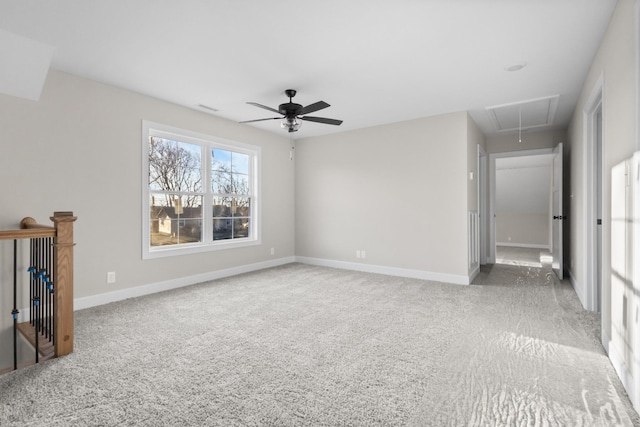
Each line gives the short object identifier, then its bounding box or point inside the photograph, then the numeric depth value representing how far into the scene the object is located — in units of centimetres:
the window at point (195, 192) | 422
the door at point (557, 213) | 482
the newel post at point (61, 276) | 231
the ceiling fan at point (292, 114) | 376
